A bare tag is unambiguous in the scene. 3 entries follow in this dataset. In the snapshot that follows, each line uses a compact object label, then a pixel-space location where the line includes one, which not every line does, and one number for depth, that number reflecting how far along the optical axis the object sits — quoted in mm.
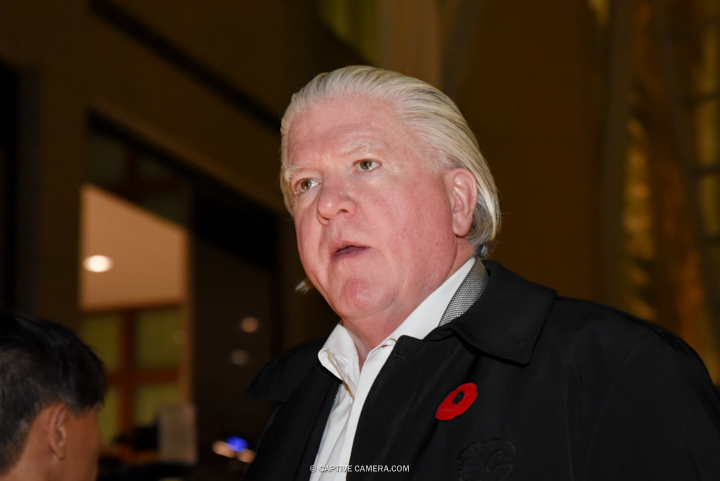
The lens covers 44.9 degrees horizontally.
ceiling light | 9477
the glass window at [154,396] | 10430
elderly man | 1231
